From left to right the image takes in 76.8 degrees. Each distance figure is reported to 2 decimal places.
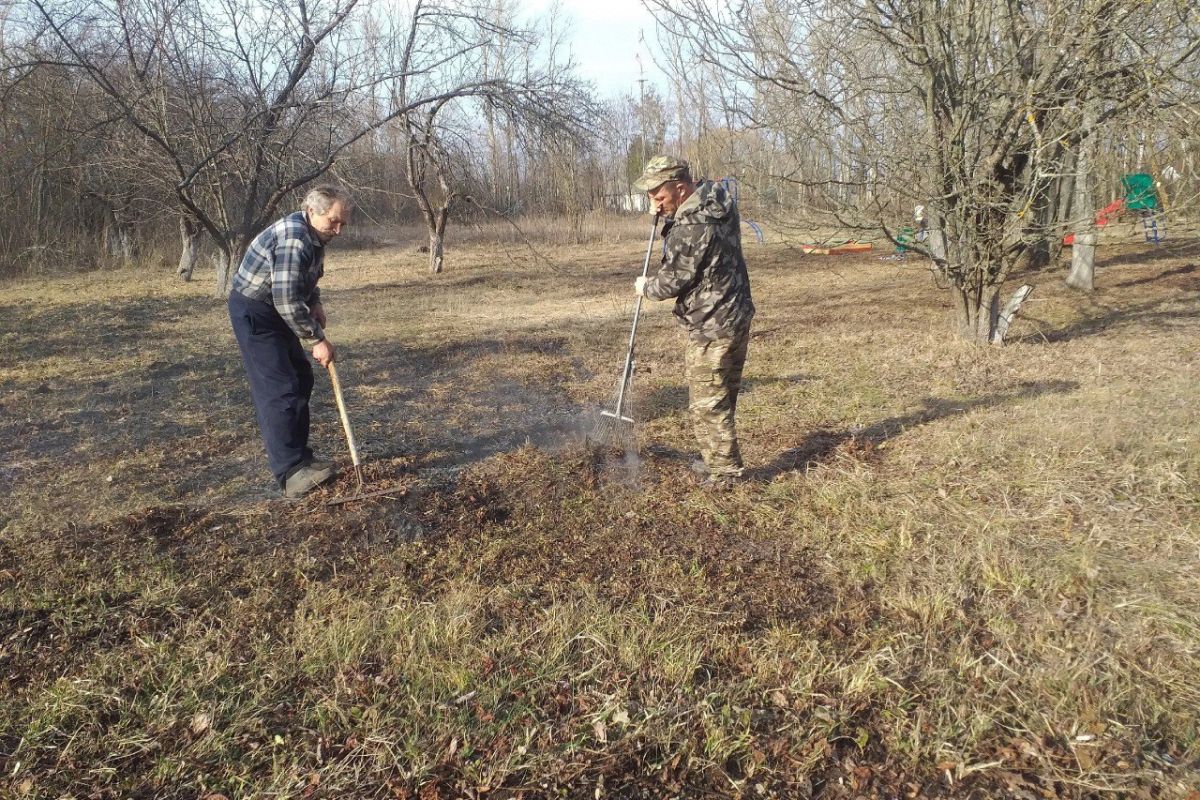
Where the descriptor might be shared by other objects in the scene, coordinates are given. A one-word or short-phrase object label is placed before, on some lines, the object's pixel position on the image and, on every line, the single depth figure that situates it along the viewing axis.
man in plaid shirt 4.24
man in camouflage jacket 4.39
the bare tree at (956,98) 6.41
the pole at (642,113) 23.10
